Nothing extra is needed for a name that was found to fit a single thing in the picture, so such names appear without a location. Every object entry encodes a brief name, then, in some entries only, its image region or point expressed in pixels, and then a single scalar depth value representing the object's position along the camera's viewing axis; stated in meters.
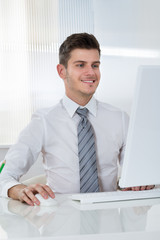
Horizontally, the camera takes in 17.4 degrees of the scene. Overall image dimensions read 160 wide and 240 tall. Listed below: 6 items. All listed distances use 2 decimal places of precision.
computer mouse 1.62
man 2.13
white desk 1.30
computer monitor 1.45
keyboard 1.64
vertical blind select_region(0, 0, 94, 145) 4.37
